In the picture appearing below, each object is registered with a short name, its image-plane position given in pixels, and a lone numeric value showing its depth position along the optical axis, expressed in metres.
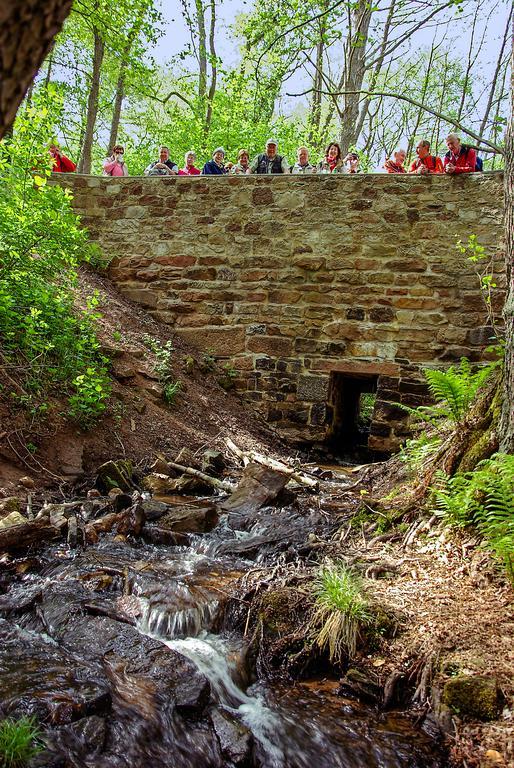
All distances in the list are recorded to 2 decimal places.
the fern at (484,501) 3.03
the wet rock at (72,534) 3.88
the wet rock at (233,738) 2.30
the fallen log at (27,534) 3.59
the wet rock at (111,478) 4.95
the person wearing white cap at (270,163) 8.60
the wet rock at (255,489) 4.96
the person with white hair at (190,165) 9.54
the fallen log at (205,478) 5.48
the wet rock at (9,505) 3.97
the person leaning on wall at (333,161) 8.77
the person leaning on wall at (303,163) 8.91
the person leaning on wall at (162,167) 9.23
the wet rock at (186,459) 5.82
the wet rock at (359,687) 2.61
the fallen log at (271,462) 5.92
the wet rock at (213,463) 5.89
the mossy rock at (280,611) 3.00
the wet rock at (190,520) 4.38
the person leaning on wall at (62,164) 9.37
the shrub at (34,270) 5.02
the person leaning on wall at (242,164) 9.34
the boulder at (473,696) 2.28
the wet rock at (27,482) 4.53
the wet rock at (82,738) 2.09
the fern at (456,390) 4.46
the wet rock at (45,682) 2.26
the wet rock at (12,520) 3.73
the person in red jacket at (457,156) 7.34
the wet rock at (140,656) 2.56
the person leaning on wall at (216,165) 9.01
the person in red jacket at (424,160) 7.75
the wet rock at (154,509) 4.48
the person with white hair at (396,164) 8.58
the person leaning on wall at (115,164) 9.71
